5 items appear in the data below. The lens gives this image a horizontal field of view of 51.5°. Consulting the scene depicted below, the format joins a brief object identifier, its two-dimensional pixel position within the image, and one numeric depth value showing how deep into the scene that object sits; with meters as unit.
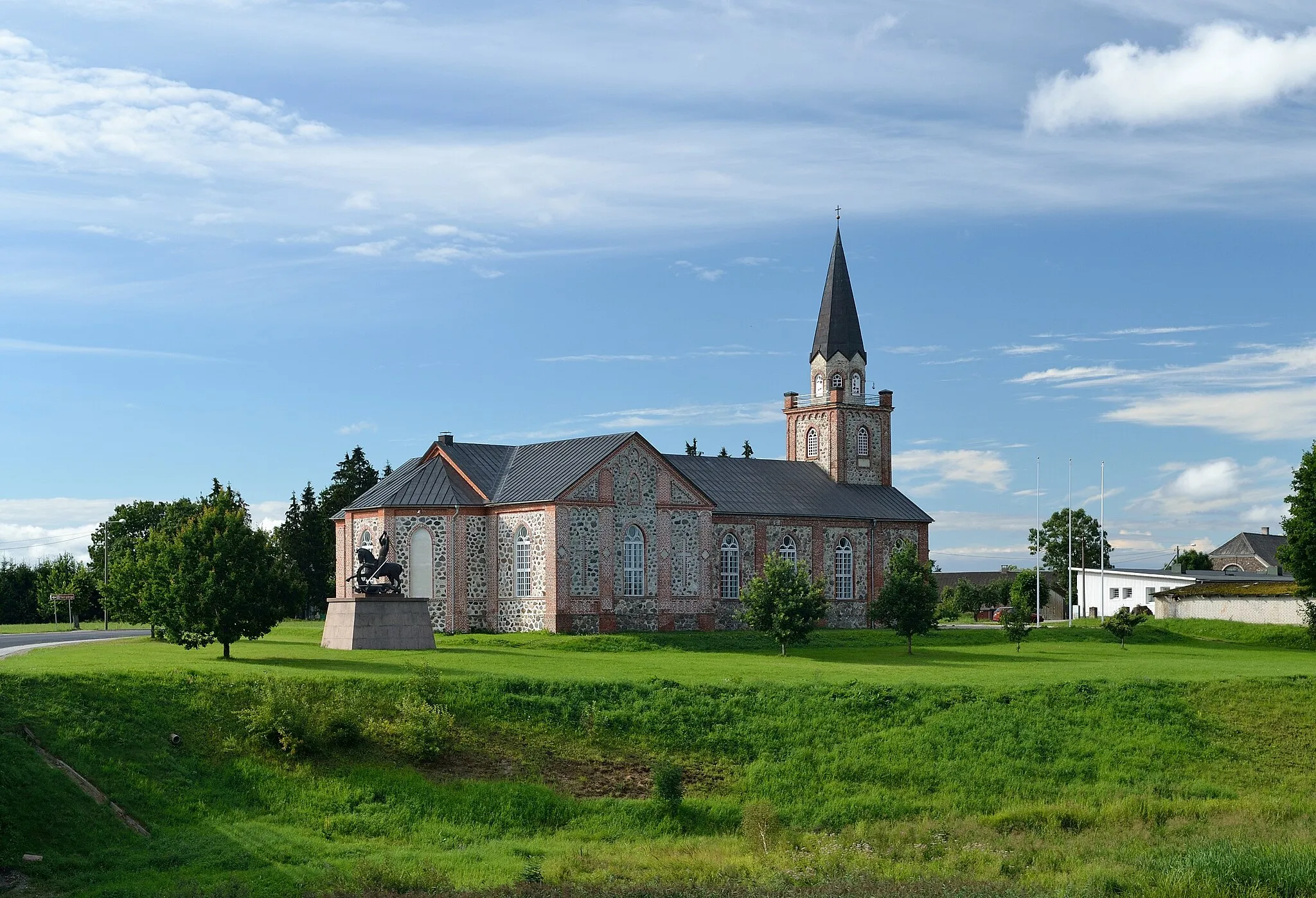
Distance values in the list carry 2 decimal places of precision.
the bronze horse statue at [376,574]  46.91
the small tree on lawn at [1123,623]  59.22
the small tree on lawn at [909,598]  55.53
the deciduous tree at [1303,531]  61.44
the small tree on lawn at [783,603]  52.69
